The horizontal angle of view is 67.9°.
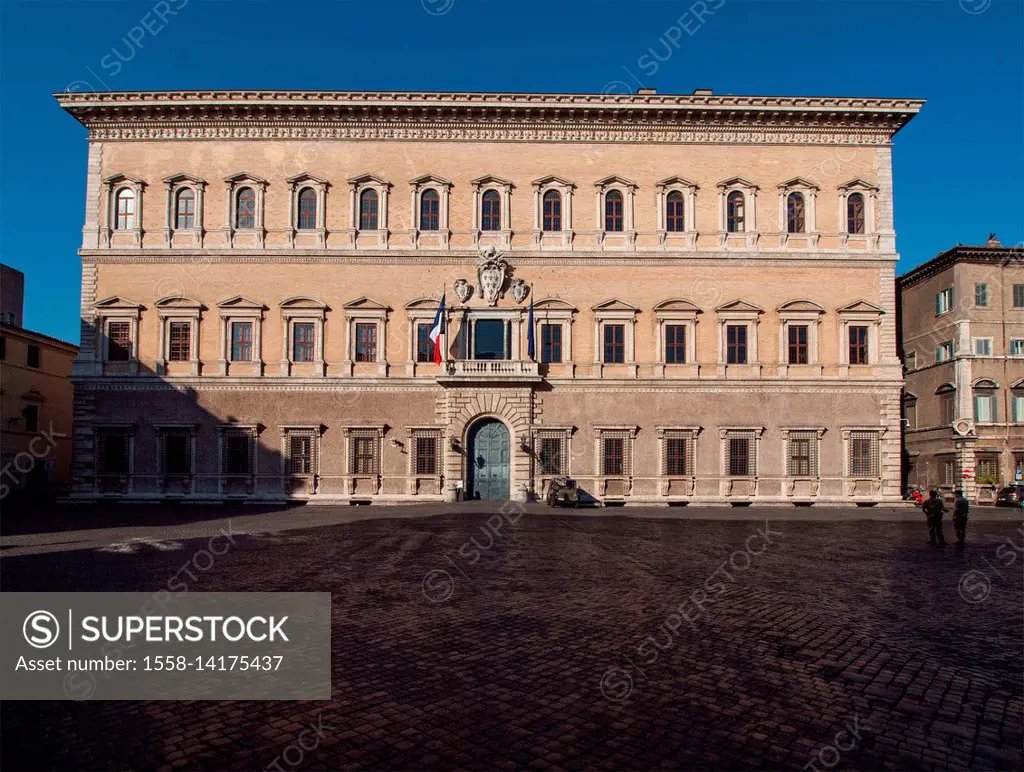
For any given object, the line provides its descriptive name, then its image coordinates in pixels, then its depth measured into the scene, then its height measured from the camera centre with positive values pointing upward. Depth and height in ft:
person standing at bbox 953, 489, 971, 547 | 59.67 -6.10
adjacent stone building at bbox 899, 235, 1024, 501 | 121.90 +10.55
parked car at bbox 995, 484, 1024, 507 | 116.16 -9.13
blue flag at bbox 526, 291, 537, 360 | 107.55 +13.54
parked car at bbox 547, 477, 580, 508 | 102.27 -8.12
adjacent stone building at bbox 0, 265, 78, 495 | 126.72 +5.12
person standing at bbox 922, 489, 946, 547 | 61.05 -6.51
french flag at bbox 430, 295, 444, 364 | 105.19 +14.36
